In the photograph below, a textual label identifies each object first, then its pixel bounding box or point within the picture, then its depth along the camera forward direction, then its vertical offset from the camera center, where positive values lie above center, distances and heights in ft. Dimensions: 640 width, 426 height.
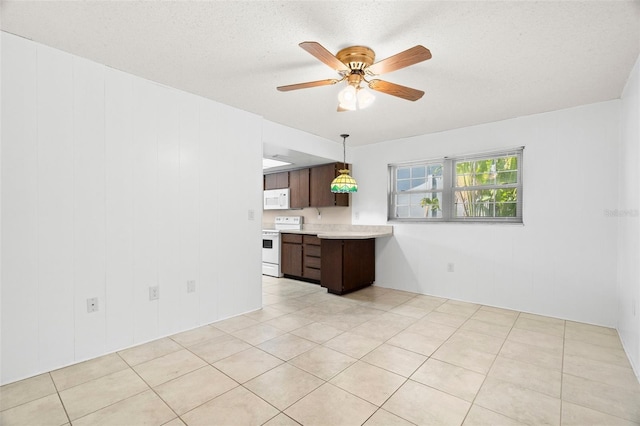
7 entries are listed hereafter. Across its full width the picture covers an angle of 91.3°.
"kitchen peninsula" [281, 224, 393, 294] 14.67 -2.25
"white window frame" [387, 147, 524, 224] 12.81 +1.09
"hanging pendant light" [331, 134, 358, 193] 14.60 +1.33
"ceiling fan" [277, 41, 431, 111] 6.48 +3.16
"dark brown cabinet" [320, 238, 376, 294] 14.64 -2.55
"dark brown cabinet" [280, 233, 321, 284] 17.03 -2.52
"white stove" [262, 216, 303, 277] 18.90 -2.45
